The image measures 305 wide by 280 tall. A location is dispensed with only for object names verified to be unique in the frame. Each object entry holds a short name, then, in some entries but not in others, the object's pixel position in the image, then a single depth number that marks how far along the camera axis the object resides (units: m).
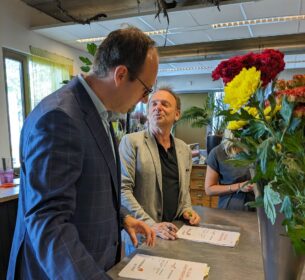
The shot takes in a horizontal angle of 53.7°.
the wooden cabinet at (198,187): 3.64
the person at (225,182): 1.74
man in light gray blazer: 1.52
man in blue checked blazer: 0.70
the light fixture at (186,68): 7.29
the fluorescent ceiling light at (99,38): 4.51
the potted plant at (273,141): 0.59
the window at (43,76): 4.59
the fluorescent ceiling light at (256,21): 4.03
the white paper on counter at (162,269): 0.92
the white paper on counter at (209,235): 1.19
